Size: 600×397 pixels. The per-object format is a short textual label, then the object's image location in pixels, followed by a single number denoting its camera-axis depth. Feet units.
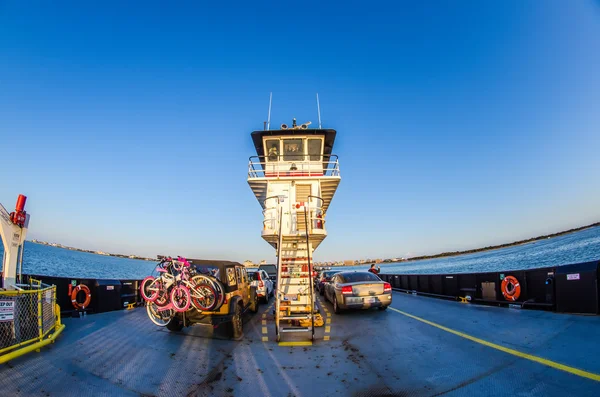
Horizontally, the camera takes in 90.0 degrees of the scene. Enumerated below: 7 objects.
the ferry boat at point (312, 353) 12.19
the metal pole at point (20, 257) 20.73
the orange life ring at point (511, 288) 28.45
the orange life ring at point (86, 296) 29.53
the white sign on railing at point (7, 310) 15.93
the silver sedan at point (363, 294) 29.50
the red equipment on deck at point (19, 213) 20.64
